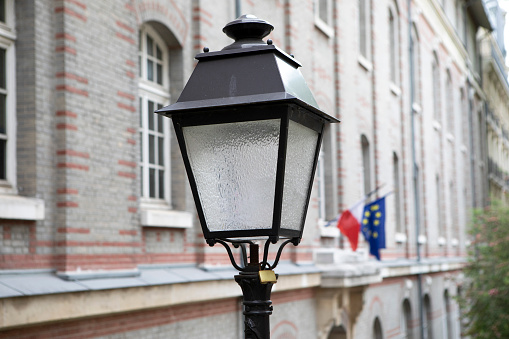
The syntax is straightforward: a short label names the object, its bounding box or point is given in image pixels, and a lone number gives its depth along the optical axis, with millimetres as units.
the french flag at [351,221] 14320
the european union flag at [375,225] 15547
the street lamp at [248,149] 3592
